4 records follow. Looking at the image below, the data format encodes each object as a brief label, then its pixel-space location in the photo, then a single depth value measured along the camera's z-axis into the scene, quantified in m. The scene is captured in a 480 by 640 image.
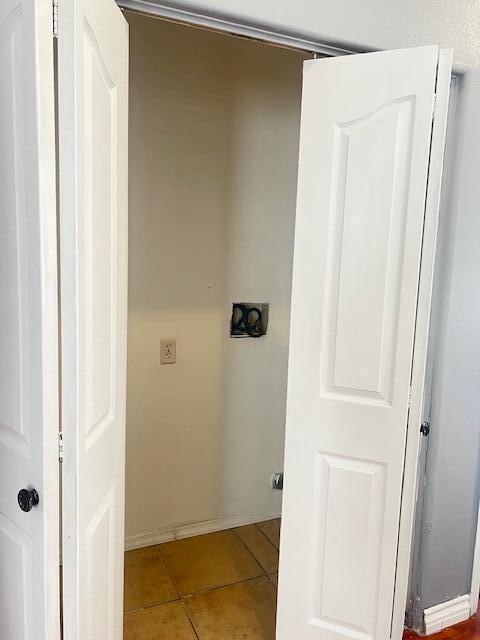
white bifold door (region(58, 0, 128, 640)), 0.90
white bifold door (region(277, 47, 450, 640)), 1.34
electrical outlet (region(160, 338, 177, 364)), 2.23
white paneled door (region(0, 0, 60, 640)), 0.89
